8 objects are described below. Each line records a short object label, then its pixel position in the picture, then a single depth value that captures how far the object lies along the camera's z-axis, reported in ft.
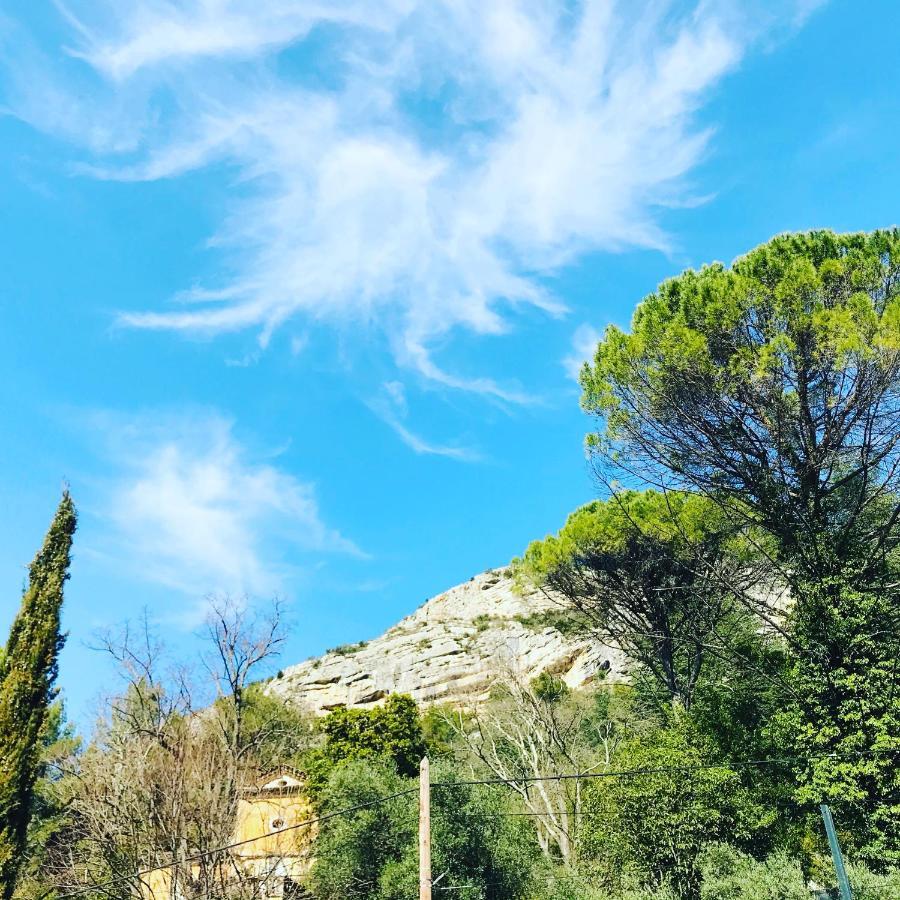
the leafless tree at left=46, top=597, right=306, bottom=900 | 42.32
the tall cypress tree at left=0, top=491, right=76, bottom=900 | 35.91
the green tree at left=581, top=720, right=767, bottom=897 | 38.83
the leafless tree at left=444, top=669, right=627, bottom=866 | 60.80
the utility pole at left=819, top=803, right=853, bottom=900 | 24.45
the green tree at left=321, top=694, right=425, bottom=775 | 77.15
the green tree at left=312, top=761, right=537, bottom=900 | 45.39
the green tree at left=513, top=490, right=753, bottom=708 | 52.29
